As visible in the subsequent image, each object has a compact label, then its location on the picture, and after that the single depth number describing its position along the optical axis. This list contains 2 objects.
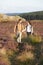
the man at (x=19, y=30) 11.50
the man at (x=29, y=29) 12.49
